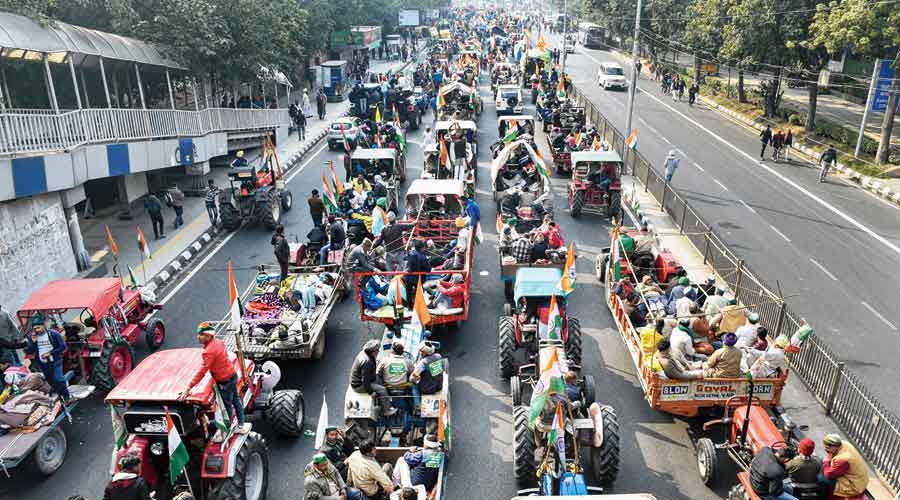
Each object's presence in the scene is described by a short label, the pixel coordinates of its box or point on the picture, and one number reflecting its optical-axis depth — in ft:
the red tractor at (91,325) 38.06
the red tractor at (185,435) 26.89
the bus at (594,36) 267.80
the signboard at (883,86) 83.41
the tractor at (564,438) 28.96
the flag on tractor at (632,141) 81.97
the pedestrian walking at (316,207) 62.03
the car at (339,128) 100.84
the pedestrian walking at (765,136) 98.02
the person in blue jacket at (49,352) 35.17
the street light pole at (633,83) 86.77
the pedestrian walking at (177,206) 68.28
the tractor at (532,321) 39.60
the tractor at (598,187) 69.77
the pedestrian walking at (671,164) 76.07
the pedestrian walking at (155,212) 63.31
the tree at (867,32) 80.10
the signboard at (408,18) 253.44
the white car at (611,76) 164.25
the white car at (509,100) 118.56
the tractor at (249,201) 66.80
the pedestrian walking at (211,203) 67.72
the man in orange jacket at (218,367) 28.60
